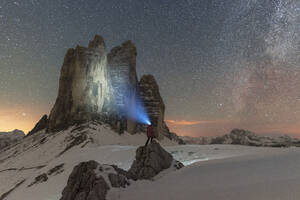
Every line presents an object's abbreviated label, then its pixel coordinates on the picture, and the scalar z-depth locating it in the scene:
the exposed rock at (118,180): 8.37
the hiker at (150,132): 13.08
